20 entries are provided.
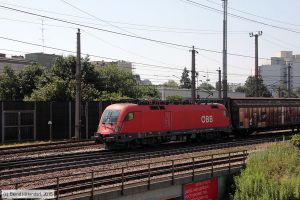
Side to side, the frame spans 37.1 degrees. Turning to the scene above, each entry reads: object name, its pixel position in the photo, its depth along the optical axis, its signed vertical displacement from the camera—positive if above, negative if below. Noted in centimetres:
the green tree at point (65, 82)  4494 +302
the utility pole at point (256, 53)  5691 +694
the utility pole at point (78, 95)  3384 +77
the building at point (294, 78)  19448 +1165
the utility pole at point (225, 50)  4428 +568
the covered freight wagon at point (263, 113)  3759 -80
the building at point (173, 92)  9850 +285
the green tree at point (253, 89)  11466 +460
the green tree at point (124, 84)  8356 +404
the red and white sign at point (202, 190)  1906 -379
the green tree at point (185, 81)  16528 +915
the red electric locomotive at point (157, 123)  2684 -121
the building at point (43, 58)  13500 +1448
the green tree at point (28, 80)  6391 +363
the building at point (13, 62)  12476 +1234
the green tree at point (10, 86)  6456 +280
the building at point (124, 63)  18532 +1756
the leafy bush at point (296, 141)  2971 -246
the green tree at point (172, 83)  18600 +920
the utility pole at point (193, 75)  4321 +288
